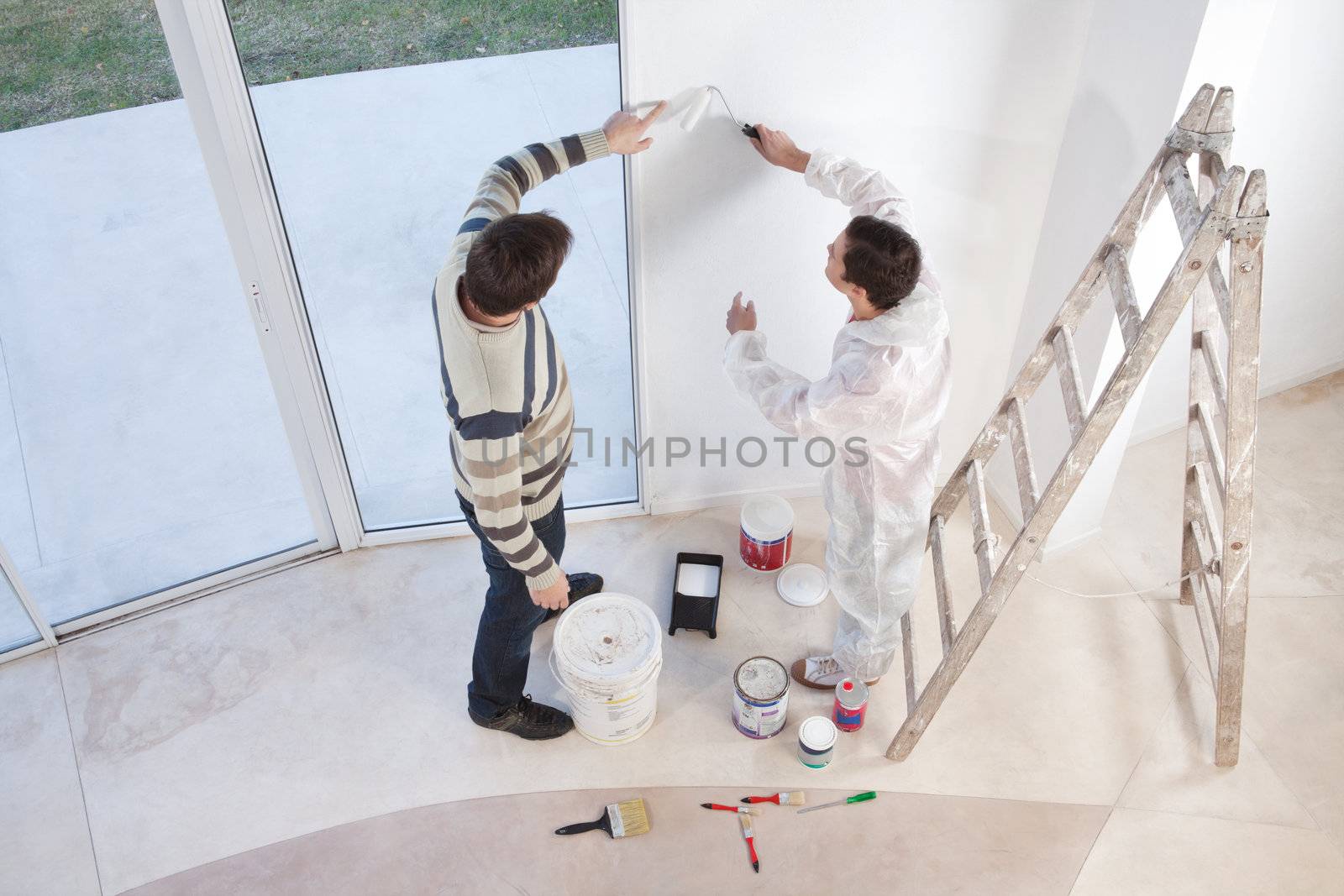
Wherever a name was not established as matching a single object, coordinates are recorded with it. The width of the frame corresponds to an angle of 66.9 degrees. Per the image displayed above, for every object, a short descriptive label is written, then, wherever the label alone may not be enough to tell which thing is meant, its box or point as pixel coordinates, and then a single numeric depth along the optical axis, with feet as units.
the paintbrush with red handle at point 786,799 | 8.68
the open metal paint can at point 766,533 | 10.28
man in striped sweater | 6.33
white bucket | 8.36
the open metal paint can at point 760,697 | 8.77
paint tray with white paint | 9.92
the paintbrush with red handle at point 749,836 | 8.30
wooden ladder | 6.57
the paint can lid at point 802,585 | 10.30
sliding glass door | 7.72
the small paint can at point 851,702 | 8.94
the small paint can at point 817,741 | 8.70
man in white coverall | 6.97
